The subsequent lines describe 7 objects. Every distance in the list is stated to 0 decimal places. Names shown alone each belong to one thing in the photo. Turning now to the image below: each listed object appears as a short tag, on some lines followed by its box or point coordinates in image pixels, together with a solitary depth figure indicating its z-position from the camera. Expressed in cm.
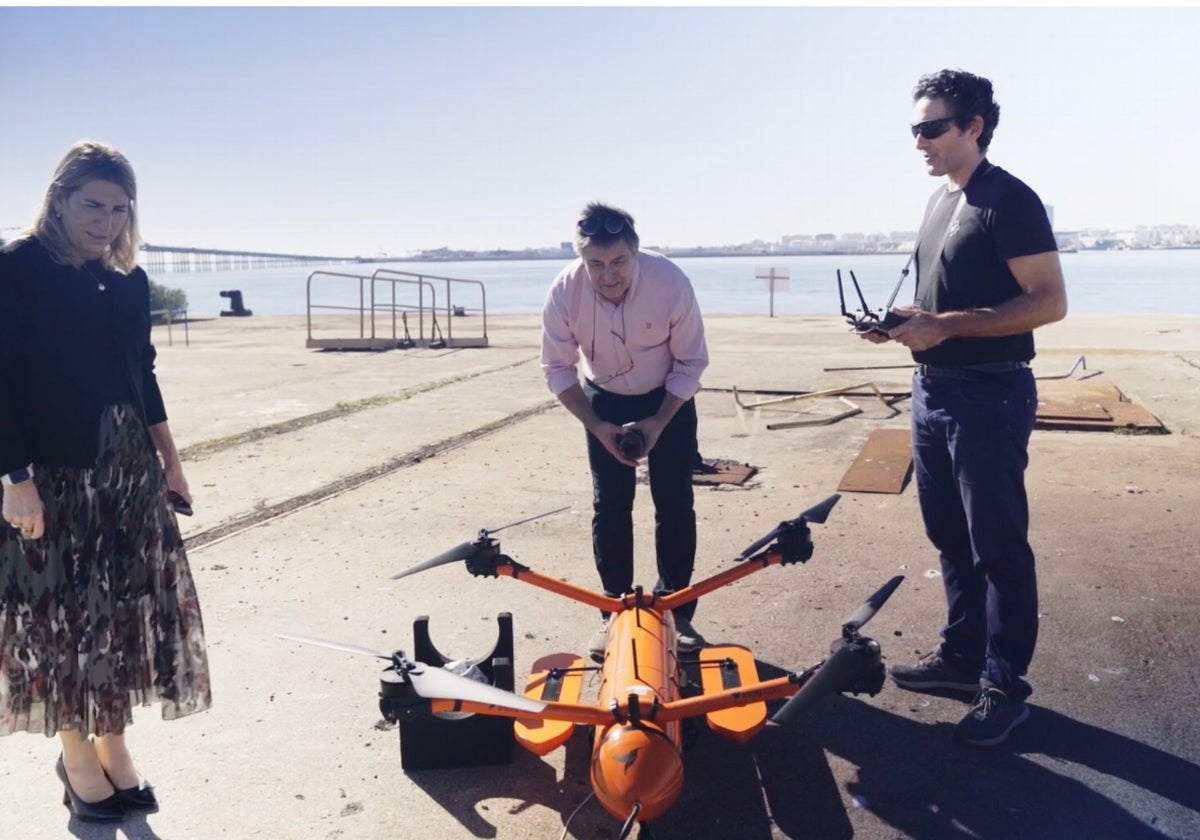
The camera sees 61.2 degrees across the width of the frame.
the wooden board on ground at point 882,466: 681
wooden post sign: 2669
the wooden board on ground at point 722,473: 717
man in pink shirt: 403
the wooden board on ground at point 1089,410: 853
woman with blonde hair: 280
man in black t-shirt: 325
